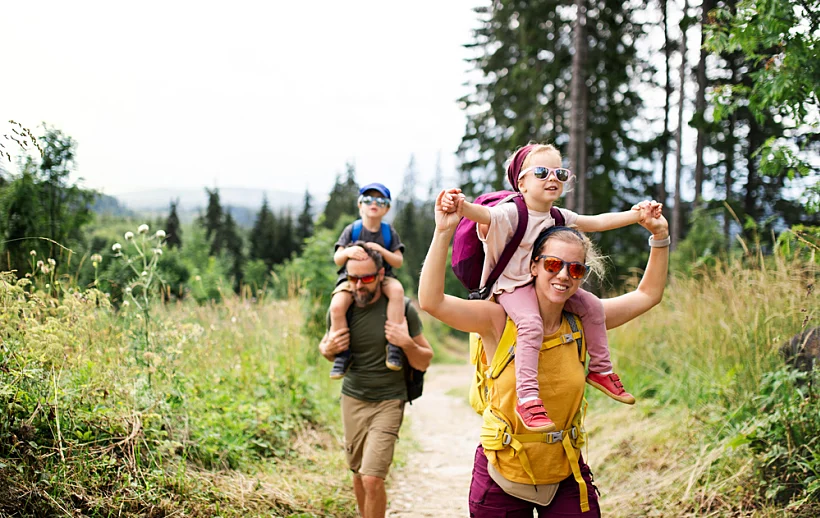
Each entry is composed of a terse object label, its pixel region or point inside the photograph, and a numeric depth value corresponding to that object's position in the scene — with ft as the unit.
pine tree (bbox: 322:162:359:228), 75.36
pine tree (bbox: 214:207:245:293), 52.95
